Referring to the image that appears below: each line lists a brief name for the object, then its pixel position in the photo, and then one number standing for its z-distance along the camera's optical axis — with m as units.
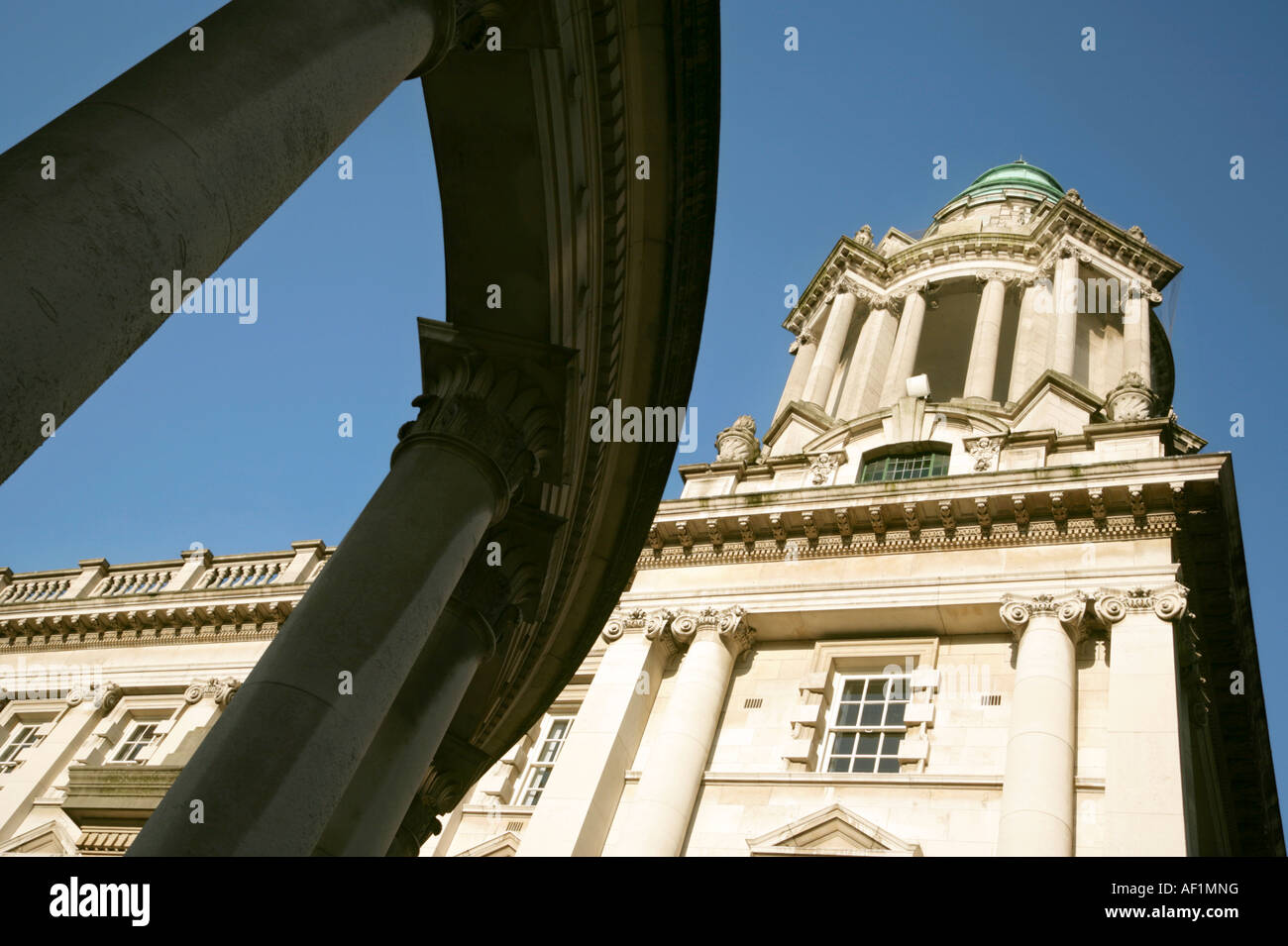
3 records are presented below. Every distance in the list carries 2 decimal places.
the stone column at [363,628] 6.18
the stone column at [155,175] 3.89
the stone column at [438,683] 8.79
